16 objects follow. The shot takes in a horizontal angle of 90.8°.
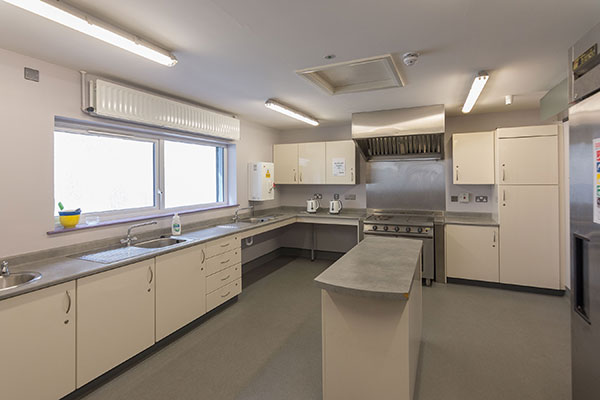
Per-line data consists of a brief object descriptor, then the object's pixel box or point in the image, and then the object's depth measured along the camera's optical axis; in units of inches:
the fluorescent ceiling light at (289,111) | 145.4
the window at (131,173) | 108.5
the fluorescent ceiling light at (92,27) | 61.9
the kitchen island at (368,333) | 66.1
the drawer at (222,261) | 125.5
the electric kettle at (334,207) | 206.4
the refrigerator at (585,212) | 52.0
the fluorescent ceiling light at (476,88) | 108.4
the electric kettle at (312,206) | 214.8
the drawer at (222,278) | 125.6
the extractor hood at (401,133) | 159.2
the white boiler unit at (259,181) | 191.2
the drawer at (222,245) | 125.8
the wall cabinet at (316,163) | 200.7
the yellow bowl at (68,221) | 98.9
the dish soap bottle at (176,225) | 133.1
